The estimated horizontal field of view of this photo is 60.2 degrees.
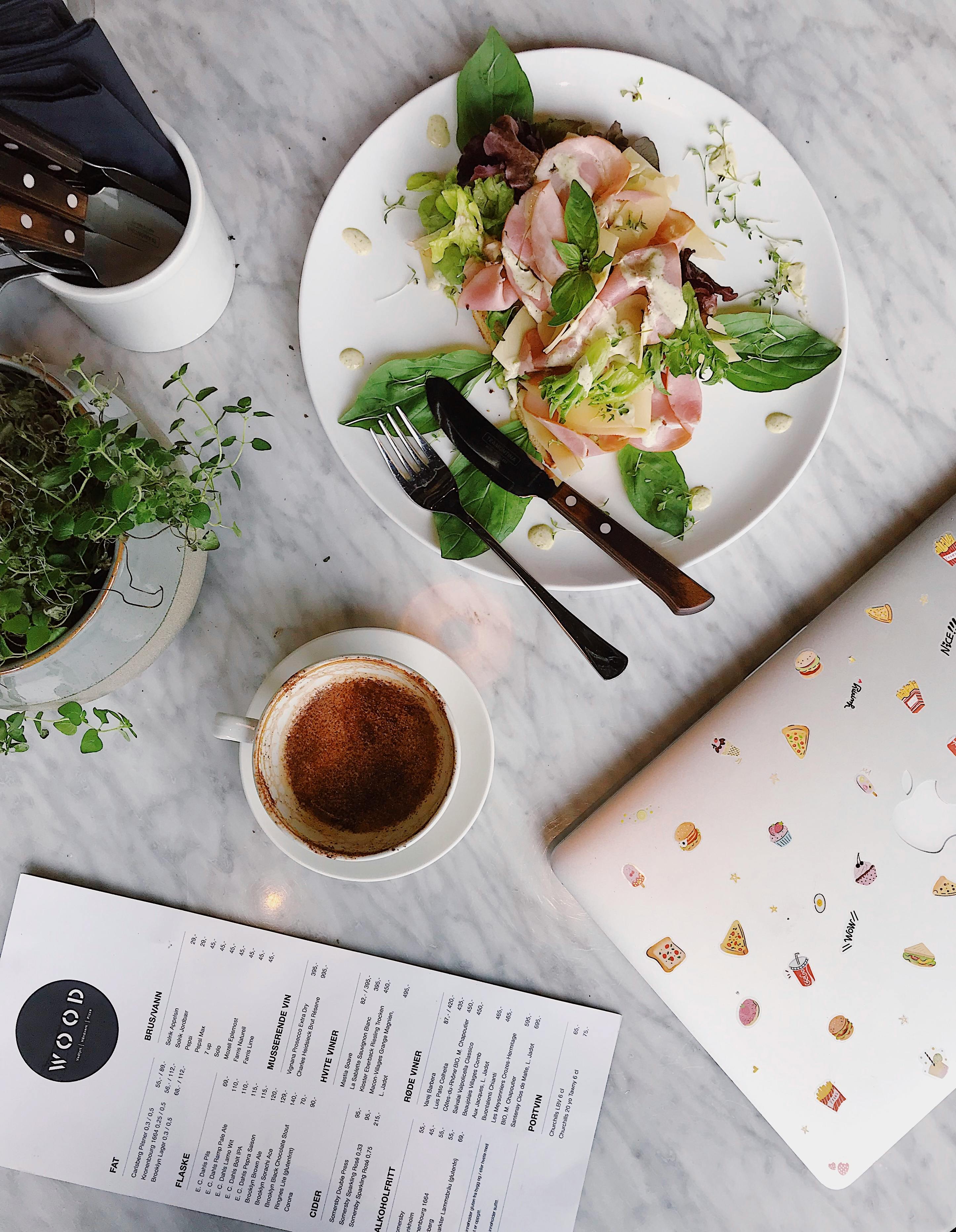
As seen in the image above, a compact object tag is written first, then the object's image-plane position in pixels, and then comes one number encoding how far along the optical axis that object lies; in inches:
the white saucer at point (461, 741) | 30.9
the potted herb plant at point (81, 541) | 23.0
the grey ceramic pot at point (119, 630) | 24.3
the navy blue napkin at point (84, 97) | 21.8
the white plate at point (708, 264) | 30.0
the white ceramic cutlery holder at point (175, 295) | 26.5
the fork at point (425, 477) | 30.0
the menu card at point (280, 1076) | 32.7
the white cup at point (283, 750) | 28.9
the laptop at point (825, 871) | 31.6
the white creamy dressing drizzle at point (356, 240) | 30.0
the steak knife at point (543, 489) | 30.0
